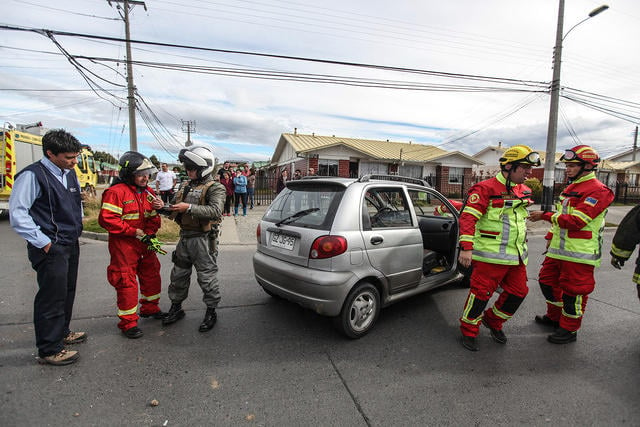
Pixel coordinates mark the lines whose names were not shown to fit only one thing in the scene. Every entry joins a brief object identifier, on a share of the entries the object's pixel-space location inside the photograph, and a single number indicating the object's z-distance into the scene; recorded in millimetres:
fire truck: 10133
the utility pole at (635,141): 39469
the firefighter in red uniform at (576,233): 3059
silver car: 2949
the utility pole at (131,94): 15805
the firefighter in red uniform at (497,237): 2967
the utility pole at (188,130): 49125
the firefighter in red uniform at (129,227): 2996
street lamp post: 11938
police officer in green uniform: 3279
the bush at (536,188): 18719
